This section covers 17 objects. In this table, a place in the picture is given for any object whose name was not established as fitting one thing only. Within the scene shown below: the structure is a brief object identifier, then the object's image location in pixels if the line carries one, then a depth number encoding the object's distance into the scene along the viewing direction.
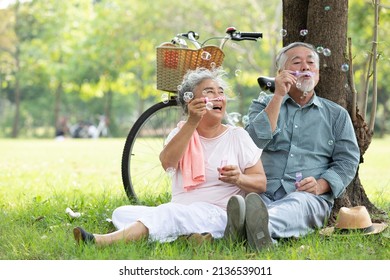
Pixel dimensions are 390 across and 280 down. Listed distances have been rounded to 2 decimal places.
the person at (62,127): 53.25
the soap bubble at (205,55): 8.32
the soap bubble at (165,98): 8.77
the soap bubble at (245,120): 8.05
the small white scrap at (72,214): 8.69
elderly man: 7.57
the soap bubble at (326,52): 8.29
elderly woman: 7.02
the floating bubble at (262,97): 8.11
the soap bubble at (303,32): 8.50
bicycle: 8.50
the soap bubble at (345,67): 8.42
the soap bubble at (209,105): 7.04
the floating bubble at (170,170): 7.43
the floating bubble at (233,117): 7.88
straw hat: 7.53
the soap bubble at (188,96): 7.40
